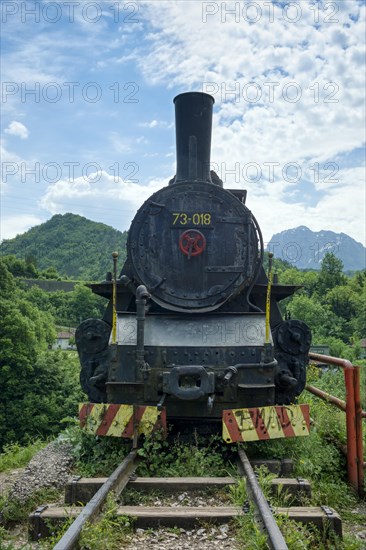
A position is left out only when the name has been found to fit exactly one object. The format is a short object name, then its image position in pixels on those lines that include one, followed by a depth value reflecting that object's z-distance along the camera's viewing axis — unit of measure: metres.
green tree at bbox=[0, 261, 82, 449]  25.00
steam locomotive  5.22
